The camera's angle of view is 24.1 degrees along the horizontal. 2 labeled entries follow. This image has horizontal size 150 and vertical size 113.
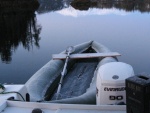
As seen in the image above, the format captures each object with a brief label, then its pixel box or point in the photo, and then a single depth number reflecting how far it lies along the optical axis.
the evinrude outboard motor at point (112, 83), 3.34
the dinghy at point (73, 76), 4.67
